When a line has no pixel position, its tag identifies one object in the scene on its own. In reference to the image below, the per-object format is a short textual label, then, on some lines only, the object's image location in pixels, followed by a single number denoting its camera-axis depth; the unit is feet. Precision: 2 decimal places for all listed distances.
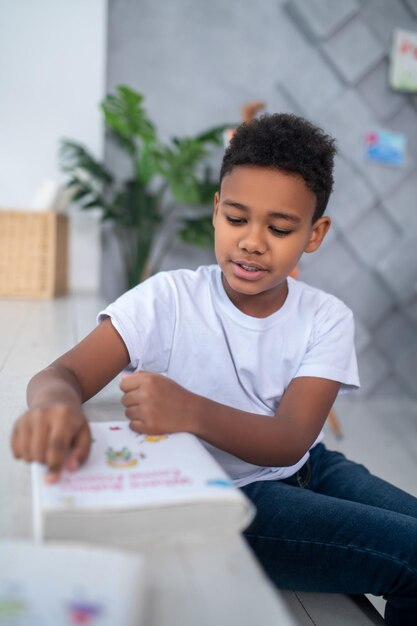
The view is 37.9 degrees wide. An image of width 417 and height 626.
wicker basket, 7.46
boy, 2.37
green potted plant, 7.64
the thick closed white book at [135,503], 1.35
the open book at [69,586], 1.06
